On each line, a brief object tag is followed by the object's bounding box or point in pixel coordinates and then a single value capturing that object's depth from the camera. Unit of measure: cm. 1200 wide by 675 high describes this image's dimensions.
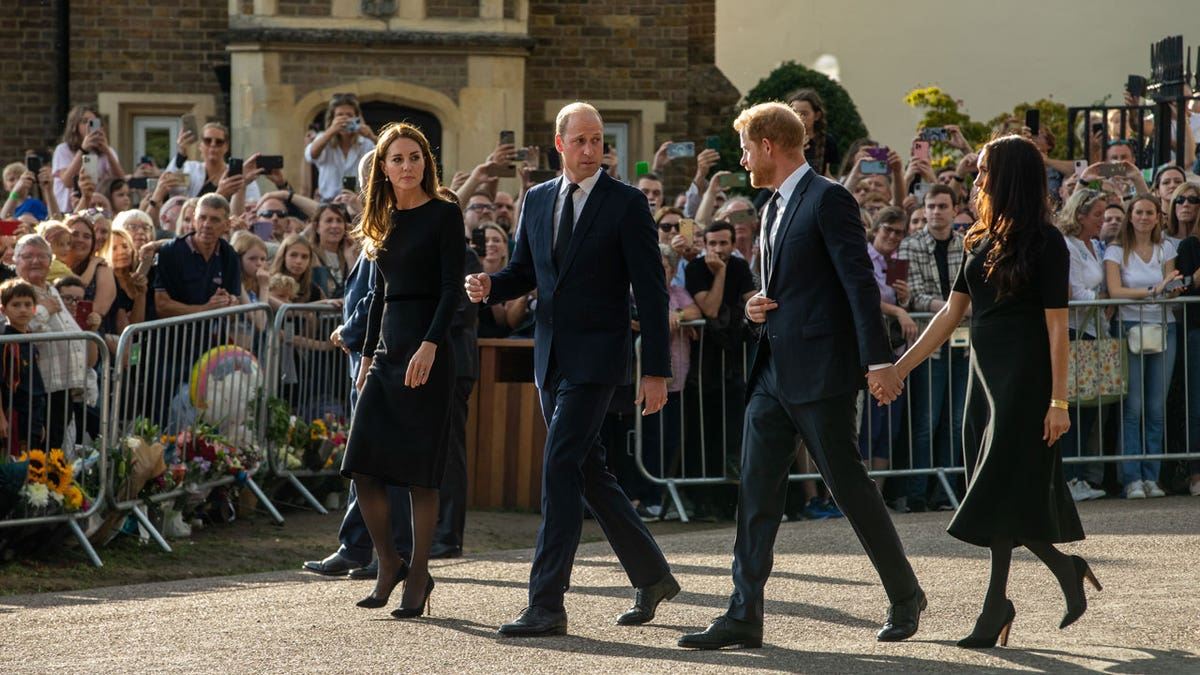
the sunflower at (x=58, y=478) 1830
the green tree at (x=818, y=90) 5153
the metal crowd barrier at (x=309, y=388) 2241
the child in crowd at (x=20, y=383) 1828
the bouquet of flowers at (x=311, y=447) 2252
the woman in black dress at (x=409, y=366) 1421
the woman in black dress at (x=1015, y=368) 1270
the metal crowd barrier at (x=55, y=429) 1812
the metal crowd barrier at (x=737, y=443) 2278
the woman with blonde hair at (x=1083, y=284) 2341
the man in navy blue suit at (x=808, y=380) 1280
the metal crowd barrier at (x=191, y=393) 1933
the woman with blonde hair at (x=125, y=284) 2167
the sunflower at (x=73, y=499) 1830
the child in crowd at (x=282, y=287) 2270
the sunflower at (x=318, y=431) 2267
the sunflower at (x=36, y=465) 1817
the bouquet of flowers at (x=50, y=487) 1794
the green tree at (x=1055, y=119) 5259
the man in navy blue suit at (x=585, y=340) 1359
